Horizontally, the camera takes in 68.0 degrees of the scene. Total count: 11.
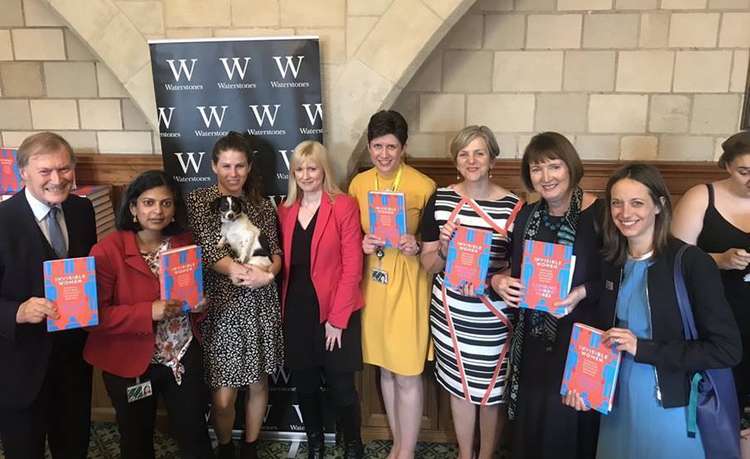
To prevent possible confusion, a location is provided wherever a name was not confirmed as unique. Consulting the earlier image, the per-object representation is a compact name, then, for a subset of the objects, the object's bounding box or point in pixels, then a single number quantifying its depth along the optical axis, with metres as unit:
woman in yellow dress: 2.50
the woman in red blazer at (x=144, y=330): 2.04
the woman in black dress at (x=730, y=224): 2.07
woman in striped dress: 2.28
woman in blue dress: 1.67
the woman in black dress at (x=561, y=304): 1.99
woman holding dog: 2.35
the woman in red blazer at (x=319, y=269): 2.45
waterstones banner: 2.68
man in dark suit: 1.93
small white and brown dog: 2.34
